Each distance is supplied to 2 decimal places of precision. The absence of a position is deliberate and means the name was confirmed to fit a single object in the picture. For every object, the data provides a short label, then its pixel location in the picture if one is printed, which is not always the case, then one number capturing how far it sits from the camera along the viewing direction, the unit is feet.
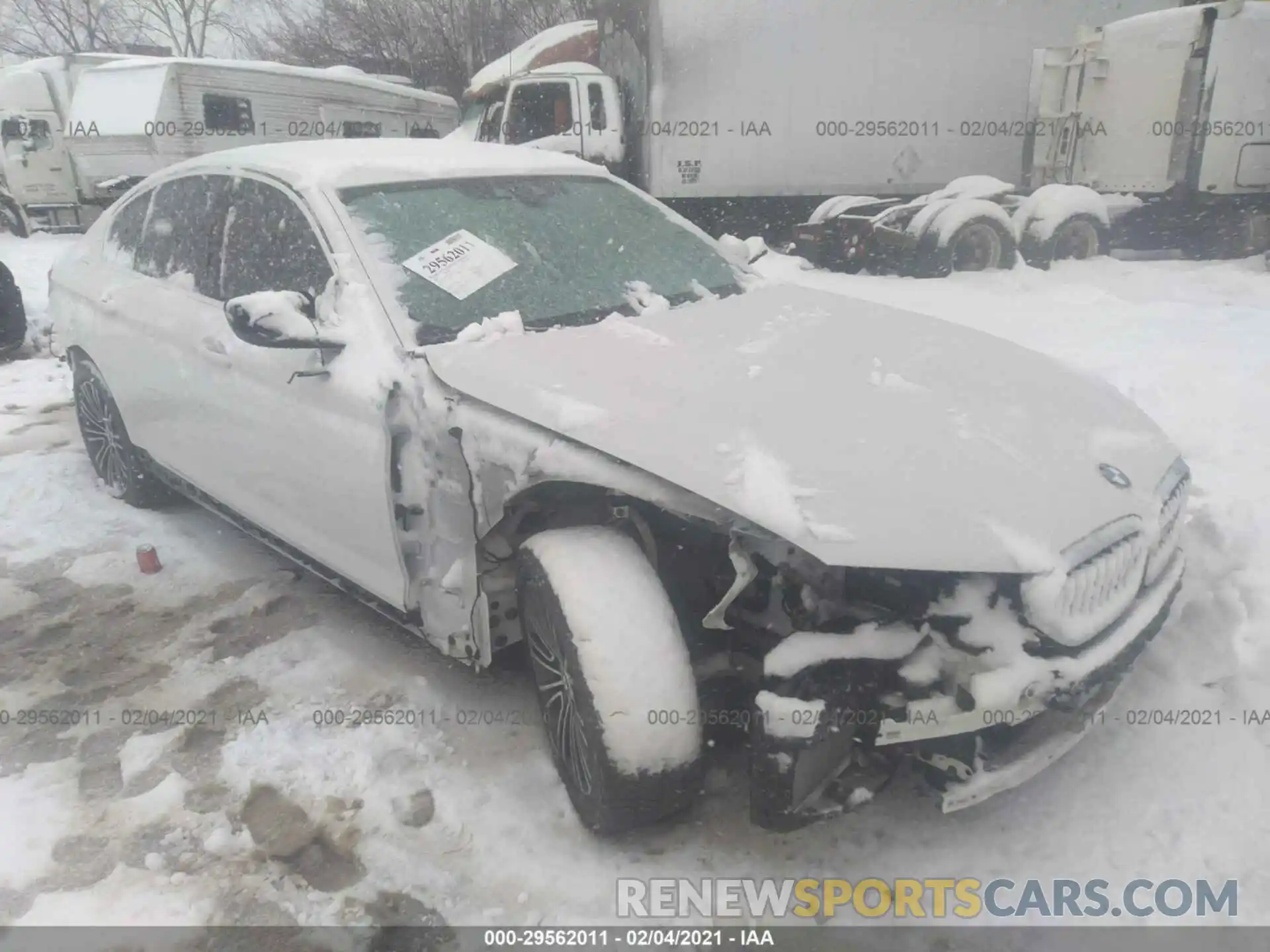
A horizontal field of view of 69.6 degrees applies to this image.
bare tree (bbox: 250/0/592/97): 86.79
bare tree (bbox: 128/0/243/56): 109.40
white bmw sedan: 6.44
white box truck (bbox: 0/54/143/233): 50.01
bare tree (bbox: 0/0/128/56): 101.91
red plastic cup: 12.81
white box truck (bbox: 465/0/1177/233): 36.29
